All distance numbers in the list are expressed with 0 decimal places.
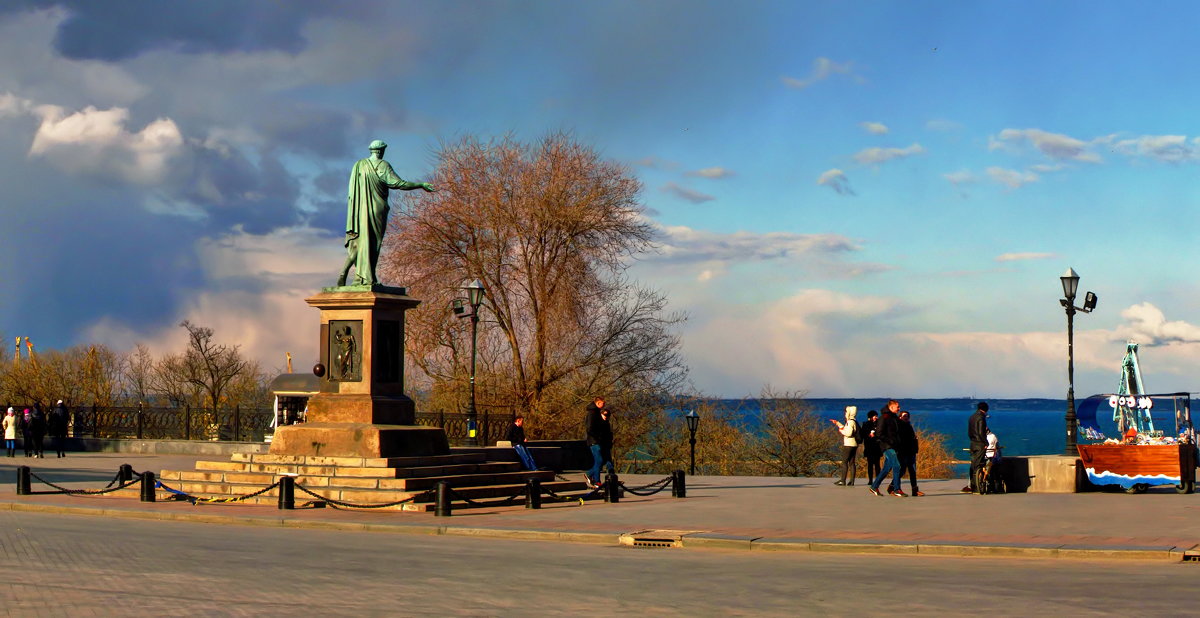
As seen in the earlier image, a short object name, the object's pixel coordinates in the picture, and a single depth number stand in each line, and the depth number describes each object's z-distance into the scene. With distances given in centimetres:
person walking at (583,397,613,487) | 2431
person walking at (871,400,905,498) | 2242
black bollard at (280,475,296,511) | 1969
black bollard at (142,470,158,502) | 2161
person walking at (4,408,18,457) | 3794
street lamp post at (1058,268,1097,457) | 2647
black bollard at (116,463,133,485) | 2281
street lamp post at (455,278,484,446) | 3183
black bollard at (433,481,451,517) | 1870
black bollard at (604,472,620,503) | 2228
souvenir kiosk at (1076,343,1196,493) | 2331
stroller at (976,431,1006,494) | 2394
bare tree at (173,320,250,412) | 6525
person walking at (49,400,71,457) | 3906
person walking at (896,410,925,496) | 2302
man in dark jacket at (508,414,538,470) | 2500
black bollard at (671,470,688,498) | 2350
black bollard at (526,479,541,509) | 2048
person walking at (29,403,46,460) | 3719
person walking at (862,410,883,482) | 2527
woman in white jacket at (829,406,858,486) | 2605
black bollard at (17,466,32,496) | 2245
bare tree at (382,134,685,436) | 4006
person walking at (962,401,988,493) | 2302
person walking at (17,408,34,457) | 3738
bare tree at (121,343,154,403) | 7106
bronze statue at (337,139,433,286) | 2334
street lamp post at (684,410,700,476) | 3458
